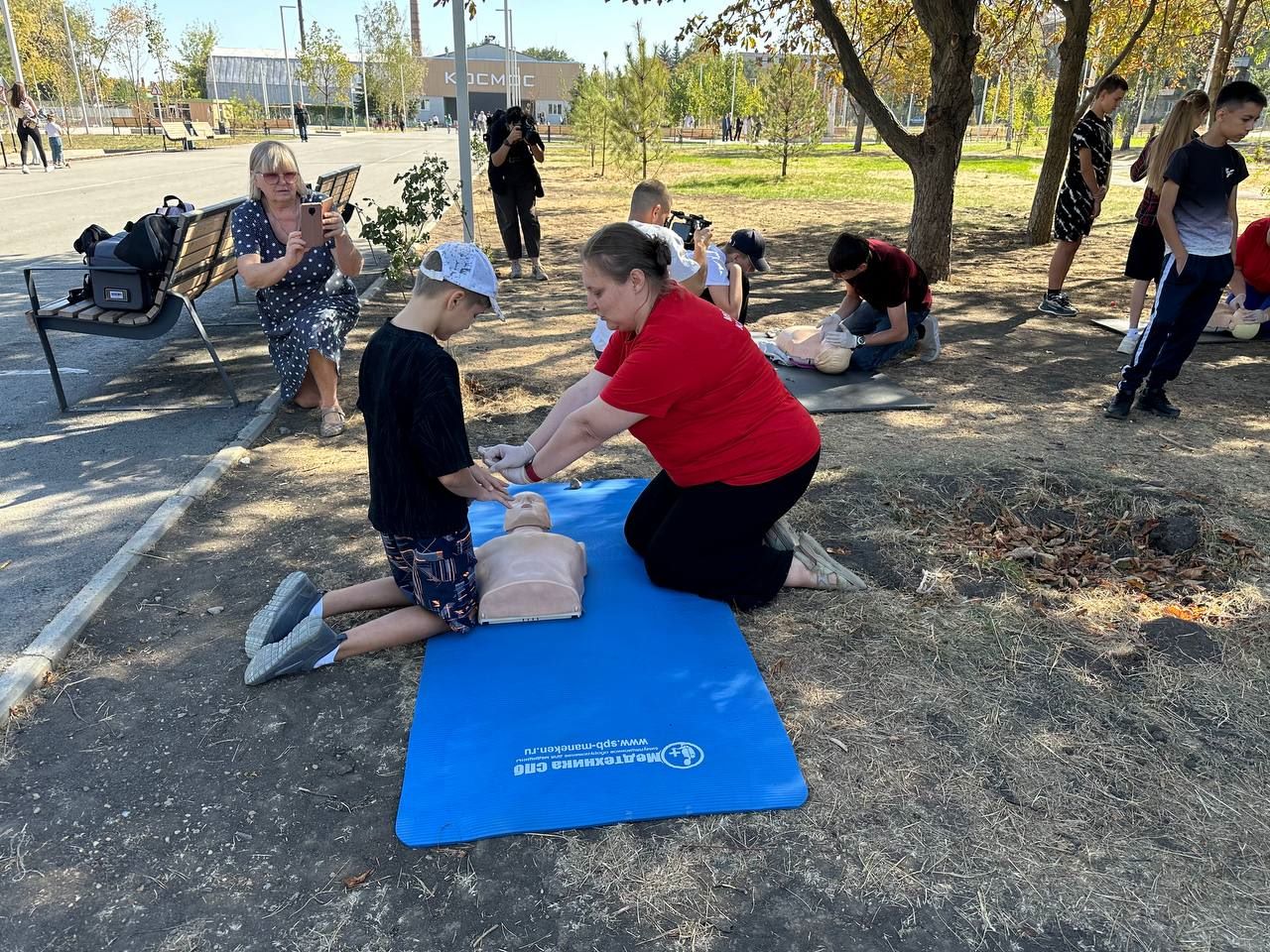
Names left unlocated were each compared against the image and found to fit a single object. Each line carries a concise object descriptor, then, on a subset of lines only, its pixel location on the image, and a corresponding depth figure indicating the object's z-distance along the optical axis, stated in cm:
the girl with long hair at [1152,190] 579
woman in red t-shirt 294
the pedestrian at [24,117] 1905
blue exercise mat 243
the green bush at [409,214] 777
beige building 8994
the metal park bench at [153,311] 512
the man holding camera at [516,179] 895
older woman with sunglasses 488
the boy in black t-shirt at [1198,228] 489
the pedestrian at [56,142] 2162
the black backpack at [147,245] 510
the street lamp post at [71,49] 4176
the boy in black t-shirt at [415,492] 268
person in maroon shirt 554
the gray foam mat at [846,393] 567
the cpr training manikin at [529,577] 327
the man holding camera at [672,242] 453
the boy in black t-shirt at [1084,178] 776
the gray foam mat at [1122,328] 736
